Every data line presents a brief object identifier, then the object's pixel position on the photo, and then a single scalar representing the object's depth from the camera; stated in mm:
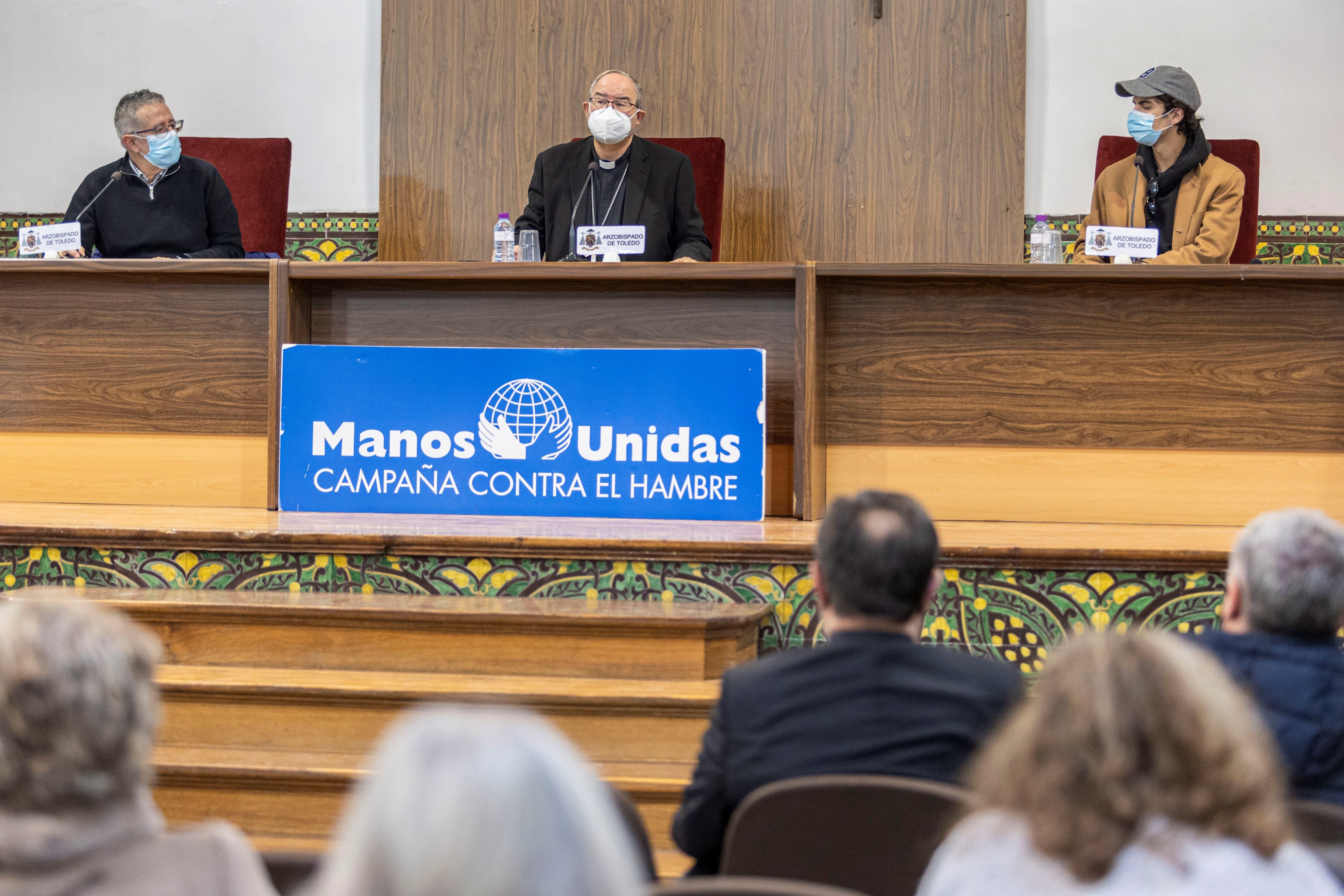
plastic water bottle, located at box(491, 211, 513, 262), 7773
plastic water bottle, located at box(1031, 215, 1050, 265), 7230
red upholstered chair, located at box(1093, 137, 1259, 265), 8562
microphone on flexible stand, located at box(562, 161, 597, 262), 7348
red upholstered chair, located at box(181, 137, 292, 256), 9391
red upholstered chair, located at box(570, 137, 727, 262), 8977
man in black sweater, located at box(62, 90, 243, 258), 8344
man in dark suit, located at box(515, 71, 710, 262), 8242
